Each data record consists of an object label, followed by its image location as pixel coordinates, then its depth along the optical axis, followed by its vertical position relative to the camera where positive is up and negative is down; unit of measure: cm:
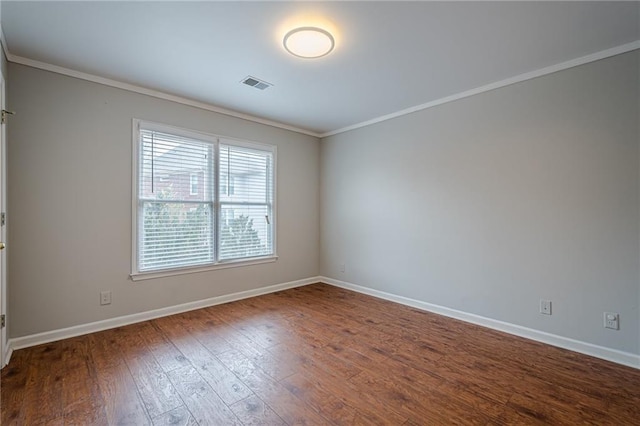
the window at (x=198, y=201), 335 +18
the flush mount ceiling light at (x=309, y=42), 225 +140
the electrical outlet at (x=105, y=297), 305 -88
